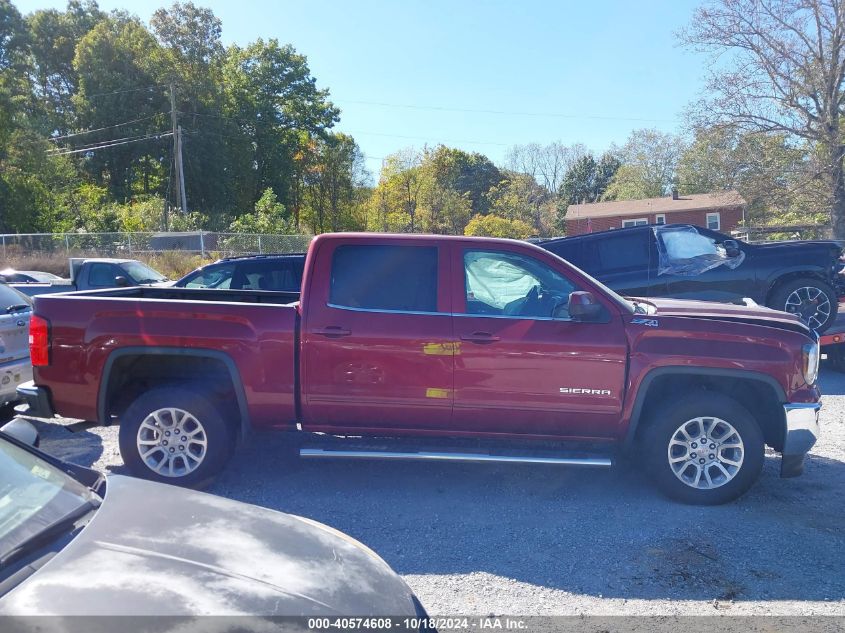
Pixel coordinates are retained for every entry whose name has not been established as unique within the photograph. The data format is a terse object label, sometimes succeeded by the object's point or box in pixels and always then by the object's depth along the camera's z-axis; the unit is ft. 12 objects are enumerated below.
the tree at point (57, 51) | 162.30
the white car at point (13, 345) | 20.77
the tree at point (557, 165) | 242.66
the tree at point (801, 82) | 81.41
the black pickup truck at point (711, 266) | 30.22
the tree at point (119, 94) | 144.25
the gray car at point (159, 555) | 6.52
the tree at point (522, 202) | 202.80
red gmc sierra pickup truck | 15.87
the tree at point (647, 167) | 225.56
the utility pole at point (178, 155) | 120.57
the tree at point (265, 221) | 119.34
